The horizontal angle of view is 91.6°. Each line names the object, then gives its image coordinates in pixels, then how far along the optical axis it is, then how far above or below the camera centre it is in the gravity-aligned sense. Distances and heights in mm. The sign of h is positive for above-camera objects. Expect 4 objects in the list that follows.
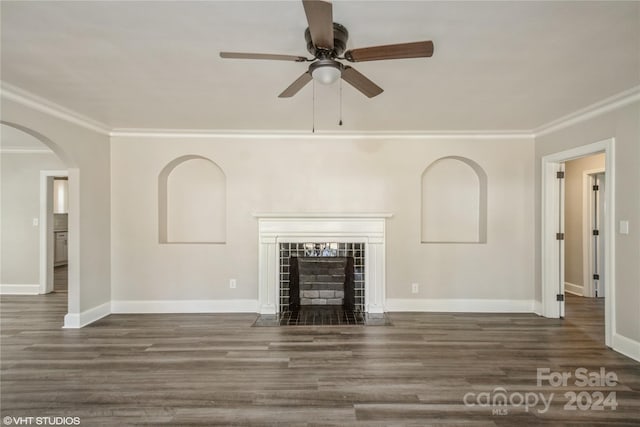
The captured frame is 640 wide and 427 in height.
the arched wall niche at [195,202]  4492 +193
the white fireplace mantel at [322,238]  4109 -304
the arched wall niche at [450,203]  4488 +173
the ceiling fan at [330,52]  1410 +874
